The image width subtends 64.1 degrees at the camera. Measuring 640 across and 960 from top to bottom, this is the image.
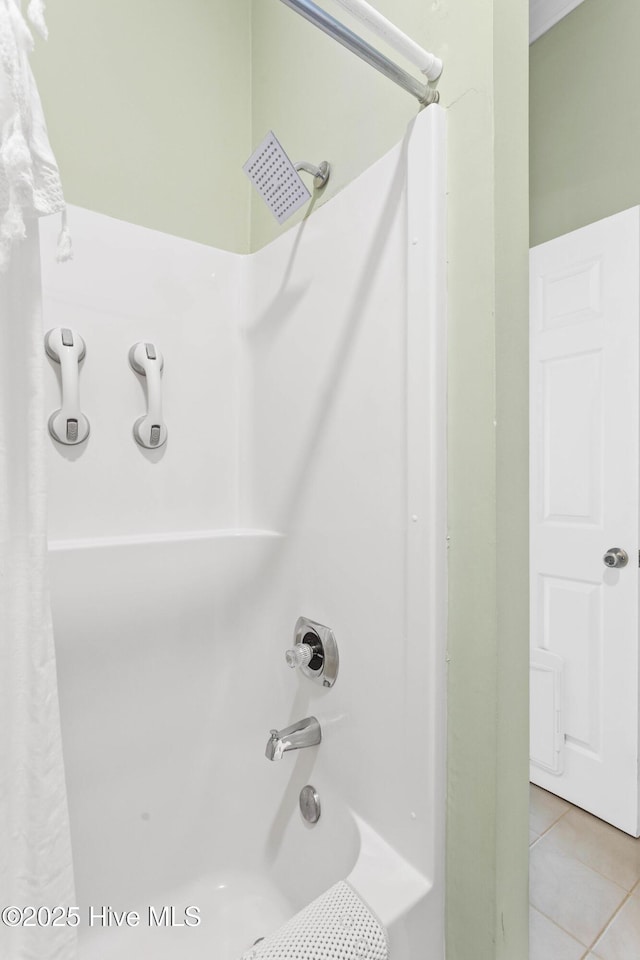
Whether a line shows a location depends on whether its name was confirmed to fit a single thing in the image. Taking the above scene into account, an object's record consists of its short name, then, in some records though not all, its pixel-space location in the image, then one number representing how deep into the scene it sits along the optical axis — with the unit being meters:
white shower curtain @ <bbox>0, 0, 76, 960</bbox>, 0.60
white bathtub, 1.06
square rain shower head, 0.98
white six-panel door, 1.65
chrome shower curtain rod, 0.72
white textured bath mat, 0.59
